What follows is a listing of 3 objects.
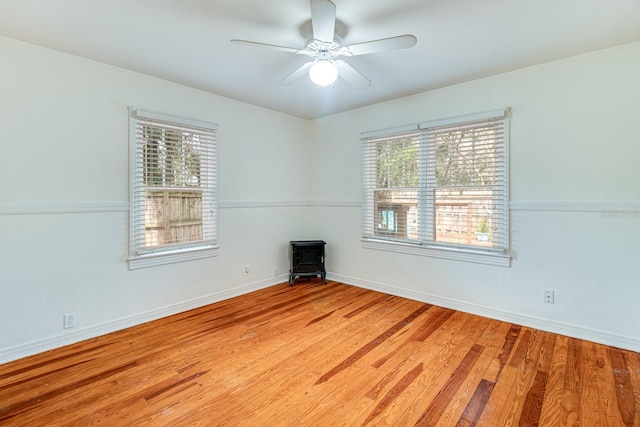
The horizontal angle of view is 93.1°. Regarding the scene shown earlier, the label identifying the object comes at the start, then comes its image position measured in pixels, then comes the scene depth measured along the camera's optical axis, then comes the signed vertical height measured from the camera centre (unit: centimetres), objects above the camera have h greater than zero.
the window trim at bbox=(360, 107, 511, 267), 303 -38
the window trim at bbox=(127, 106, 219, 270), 295 -22
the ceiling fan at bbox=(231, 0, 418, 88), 179 +116
